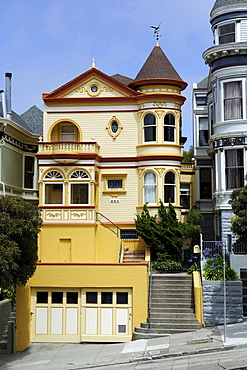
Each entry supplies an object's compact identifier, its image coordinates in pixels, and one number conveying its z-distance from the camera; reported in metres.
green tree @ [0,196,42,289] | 18.73
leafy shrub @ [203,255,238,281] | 23.50
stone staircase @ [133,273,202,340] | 22.28
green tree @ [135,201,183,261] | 28.22
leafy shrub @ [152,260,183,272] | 27.22
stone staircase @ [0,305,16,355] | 22.11
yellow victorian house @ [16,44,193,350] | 29.09
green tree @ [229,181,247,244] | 20.59
